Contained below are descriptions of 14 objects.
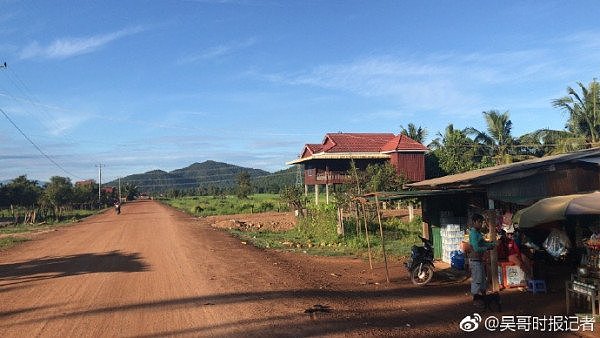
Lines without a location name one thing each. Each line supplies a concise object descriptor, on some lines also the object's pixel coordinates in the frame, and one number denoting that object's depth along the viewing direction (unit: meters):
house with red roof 40.22
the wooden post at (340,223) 19.69
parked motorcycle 10.85
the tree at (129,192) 120.12
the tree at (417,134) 54.47
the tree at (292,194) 33.96
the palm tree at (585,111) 27.84
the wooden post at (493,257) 10.10
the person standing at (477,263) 8.58
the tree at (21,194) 51.81
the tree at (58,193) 54.38
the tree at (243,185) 84.62
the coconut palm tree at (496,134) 40.78
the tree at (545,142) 23.64
